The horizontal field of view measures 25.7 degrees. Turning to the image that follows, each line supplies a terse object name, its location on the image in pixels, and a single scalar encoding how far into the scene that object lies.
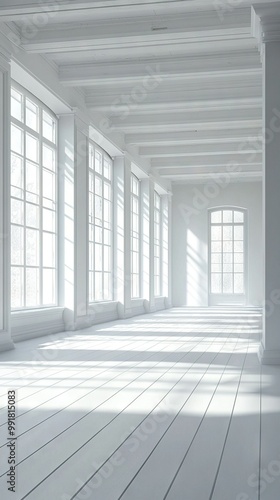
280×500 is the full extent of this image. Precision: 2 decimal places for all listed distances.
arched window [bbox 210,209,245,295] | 18.86
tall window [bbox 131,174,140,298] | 15.13
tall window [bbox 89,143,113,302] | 11.59
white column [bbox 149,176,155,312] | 16.05
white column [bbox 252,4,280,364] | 6.21
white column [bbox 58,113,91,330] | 9.78
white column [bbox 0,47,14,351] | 7.11
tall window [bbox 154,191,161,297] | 17.73
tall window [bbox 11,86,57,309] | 8.31
